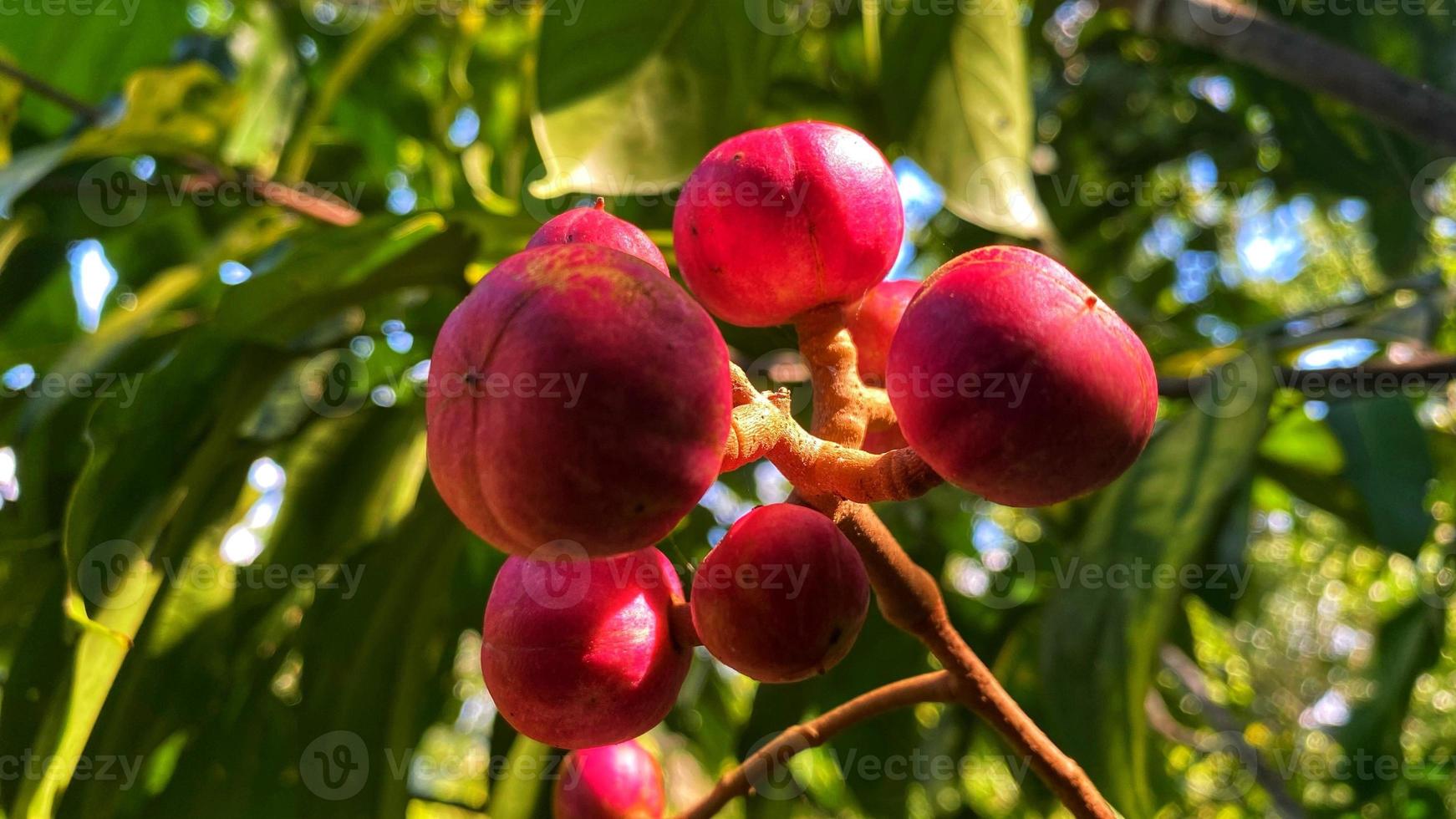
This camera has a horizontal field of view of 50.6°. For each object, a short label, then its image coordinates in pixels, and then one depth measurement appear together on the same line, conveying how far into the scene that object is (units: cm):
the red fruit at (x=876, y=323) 20
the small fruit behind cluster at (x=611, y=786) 24
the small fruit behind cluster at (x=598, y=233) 17
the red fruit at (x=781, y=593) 16
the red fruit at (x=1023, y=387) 15
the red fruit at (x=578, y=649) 17
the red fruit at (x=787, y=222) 18
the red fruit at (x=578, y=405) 14
